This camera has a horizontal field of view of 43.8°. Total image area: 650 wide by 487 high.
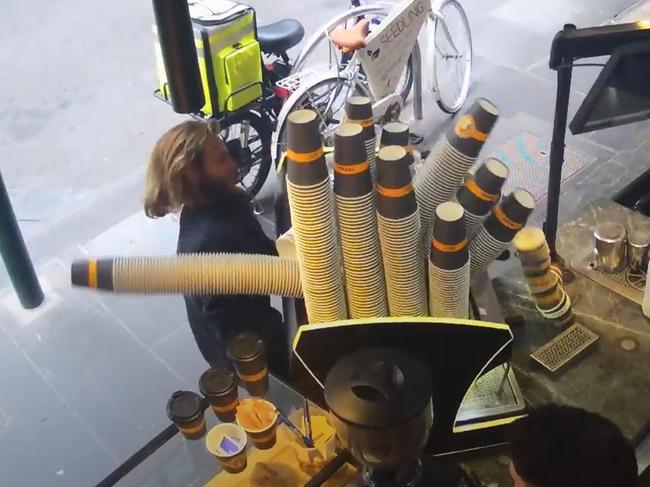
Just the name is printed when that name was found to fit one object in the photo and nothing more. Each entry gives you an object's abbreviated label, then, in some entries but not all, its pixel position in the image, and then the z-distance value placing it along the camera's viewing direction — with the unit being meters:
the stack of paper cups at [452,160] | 1.44
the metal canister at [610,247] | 2.09
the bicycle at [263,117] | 3.98
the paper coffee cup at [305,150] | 1.28
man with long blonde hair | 2.21
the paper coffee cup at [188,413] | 1.69
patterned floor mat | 4.05
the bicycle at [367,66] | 3.89
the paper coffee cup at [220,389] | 1.66
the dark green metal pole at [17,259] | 3.34
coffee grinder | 1.08
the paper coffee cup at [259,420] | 1.68
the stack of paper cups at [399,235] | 1.34
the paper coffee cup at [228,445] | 1.66
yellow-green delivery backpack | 3.58
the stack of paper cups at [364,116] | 1.52
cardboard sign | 3.92
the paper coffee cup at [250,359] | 1.64
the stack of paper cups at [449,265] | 1.36
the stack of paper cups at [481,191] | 1.45
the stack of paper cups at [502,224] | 1.48
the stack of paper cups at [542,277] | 1.88
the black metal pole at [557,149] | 2.00
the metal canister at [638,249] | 2.11
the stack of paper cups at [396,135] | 1.54
